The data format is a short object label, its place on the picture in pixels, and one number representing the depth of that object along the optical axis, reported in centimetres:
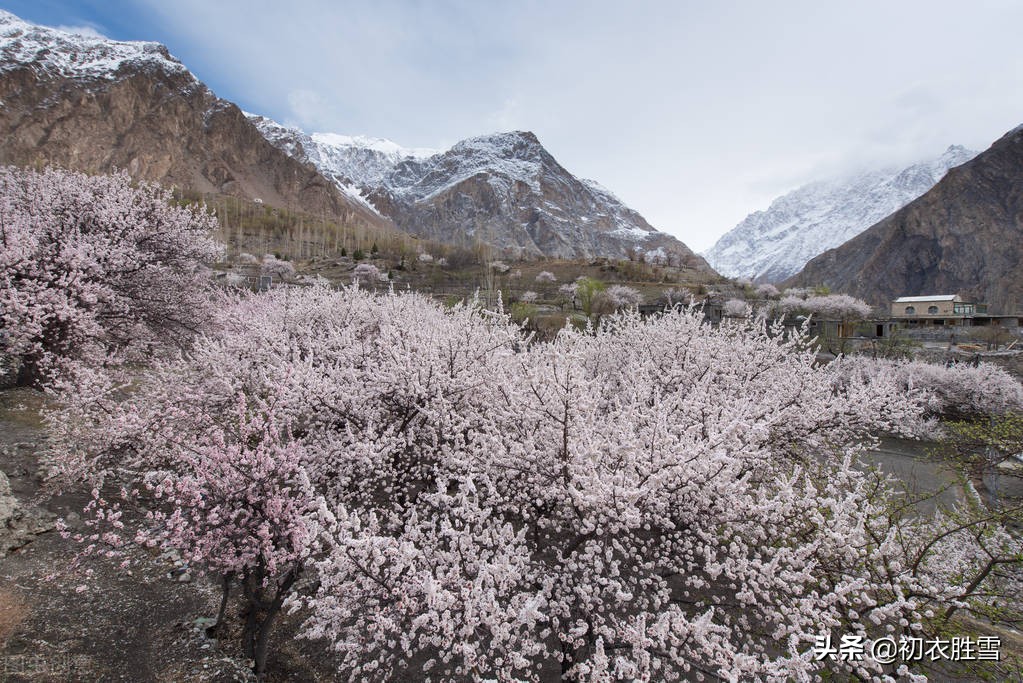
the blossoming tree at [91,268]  1013
